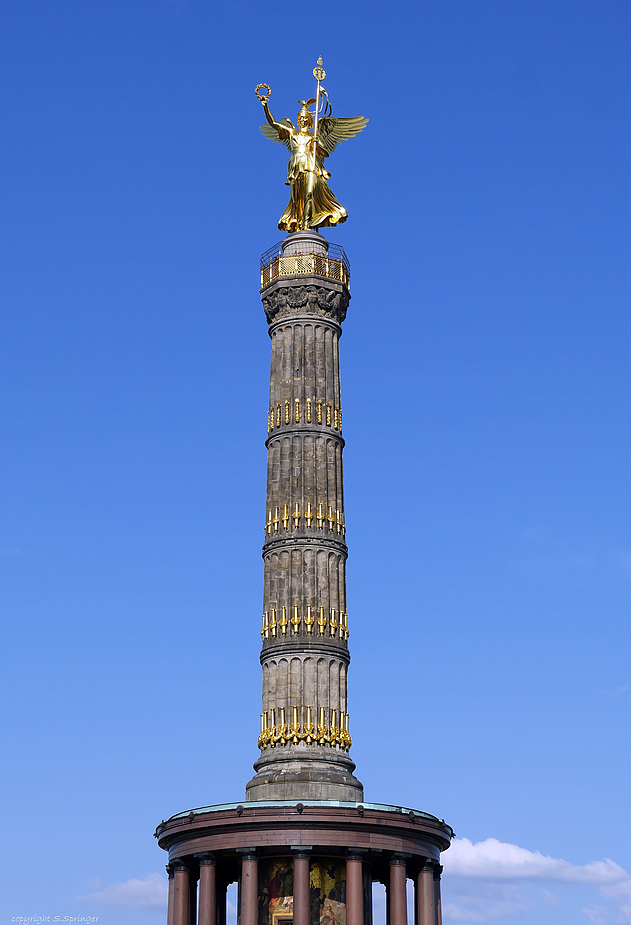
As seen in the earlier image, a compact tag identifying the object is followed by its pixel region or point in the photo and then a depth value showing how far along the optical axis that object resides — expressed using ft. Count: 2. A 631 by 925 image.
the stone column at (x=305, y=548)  175.42
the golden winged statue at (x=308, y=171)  207.00
